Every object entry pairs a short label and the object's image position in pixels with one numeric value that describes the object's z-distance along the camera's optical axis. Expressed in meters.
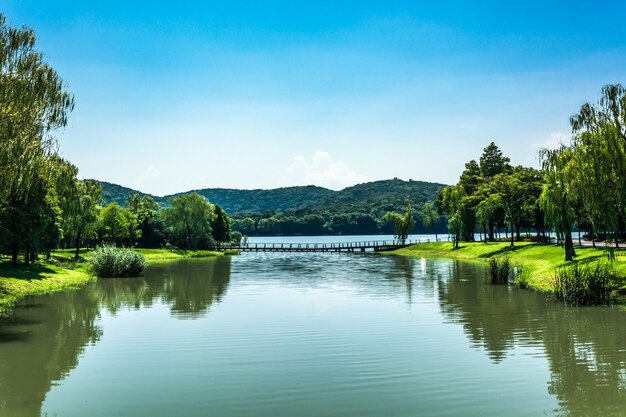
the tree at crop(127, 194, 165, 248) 113.20
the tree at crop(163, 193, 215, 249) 106.50
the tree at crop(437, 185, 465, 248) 85.88
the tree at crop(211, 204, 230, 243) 125.12
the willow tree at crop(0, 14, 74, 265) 22.10
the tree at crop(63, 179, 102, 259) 61.06
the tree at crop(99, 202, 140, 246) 94.00
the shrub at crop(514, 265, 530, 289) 36.88
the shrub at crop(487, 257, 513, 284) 40.28
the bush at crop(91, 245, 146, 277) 49.19
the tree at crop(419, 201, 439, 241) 106.45
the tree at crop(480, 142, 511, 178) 109.12
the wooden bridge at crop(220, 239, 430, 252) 116.25
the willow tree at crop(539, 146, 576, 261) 40.97
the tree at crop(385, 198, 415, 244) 109.44
